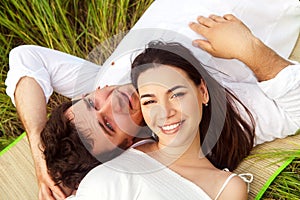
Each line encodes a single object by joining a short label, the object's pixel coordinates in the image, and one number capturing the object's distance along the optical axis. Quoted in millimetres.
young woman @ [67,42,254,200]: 1717
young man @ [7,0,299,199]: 1920
